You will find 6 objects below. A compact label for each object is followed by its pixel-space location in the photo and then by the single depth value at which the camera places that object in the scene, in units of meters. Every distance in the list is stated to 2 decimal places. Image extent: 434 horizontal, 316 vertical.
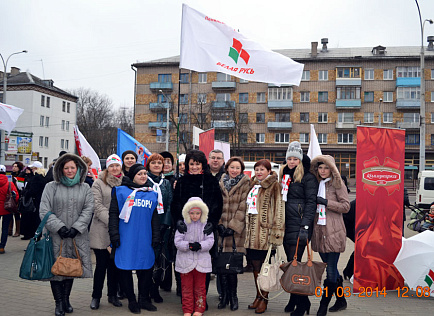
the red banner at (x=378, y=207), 6.66
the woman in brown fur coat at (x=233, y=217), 5.72
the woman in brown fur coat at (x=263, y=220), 5.53
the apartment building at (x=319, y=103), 51.41
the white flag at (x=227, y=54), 7.39
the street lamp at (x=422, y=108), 22.89
